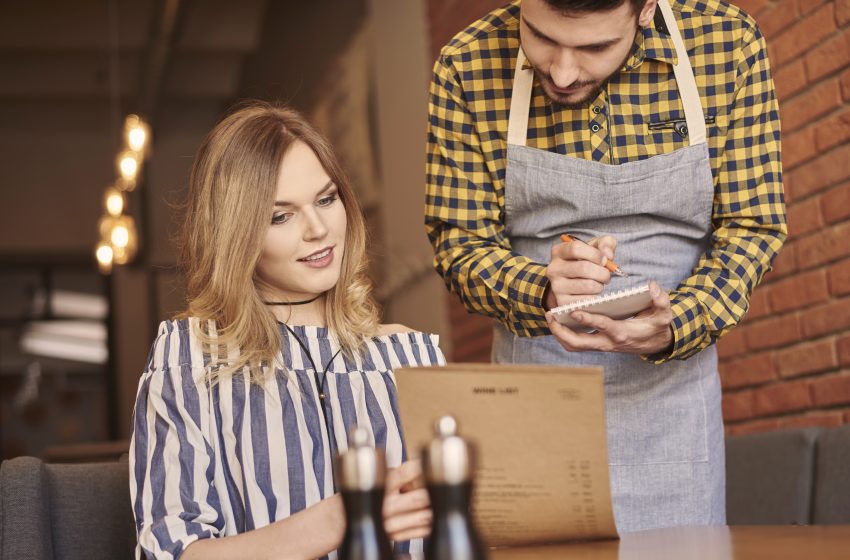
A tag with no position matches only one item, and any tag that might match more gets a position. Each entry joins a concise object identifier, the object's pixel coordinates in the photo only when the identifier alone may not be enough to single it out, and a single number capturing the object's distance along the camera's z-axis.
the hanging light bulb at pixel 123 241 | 6.24
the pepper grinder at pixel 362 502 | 0.89
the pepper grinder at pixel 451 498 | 0.85
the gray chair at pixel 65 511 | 1.76
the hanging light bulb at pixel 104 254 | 6.54
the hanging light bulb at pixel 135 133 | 6.10
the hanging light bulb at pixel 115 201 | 6.40
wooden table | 1.15
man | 1.86
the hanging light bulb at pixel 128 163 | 6.31
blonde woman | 1.55
